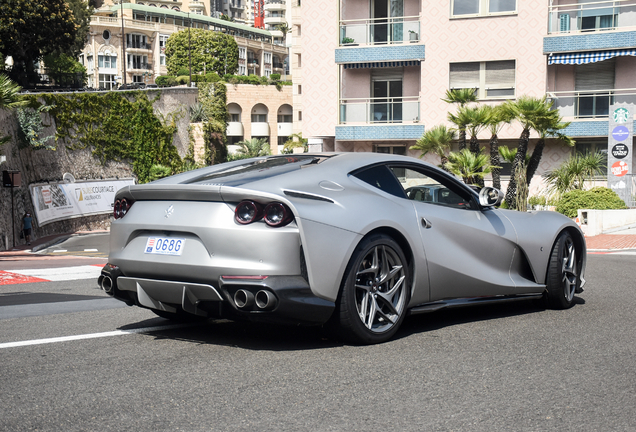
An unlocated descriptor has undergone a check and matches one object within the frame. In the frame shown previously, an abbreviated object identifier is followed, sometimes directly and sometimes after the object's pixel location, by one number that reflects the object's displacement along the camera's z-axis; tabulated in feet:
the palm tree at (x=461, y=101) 83.97
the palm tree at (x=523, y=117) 79.10
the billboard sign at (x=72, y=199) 111.24
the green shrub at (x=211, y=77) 256.97
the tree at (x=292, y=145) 170.40
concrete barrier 71.26
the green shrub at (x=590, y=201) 73.61
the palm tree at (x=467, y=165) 73.20
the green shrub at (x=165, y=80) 271.24
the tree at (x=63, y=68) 208.33
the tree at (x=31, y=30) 175.01
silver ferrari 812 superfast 14.67
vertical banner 77.97
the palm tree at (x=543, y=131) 79.97
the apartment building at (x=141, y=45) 379.96
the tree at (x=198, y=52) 347.97
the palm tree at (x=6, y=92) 69.77
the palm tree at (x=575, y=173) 84.99
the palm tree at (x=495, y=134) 81.05
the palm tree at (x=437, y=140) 87.66
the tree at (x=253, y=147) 242.78
